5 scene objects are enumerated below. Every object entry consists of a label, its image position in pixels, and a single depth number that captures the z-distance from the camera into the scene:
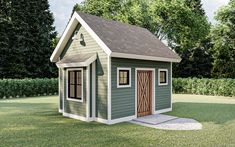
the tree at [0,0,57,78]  27.07
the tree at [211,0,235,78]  26.91
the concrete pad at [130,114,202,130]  8.74
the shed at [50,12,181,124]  9.48
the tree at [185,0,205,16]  39.10
